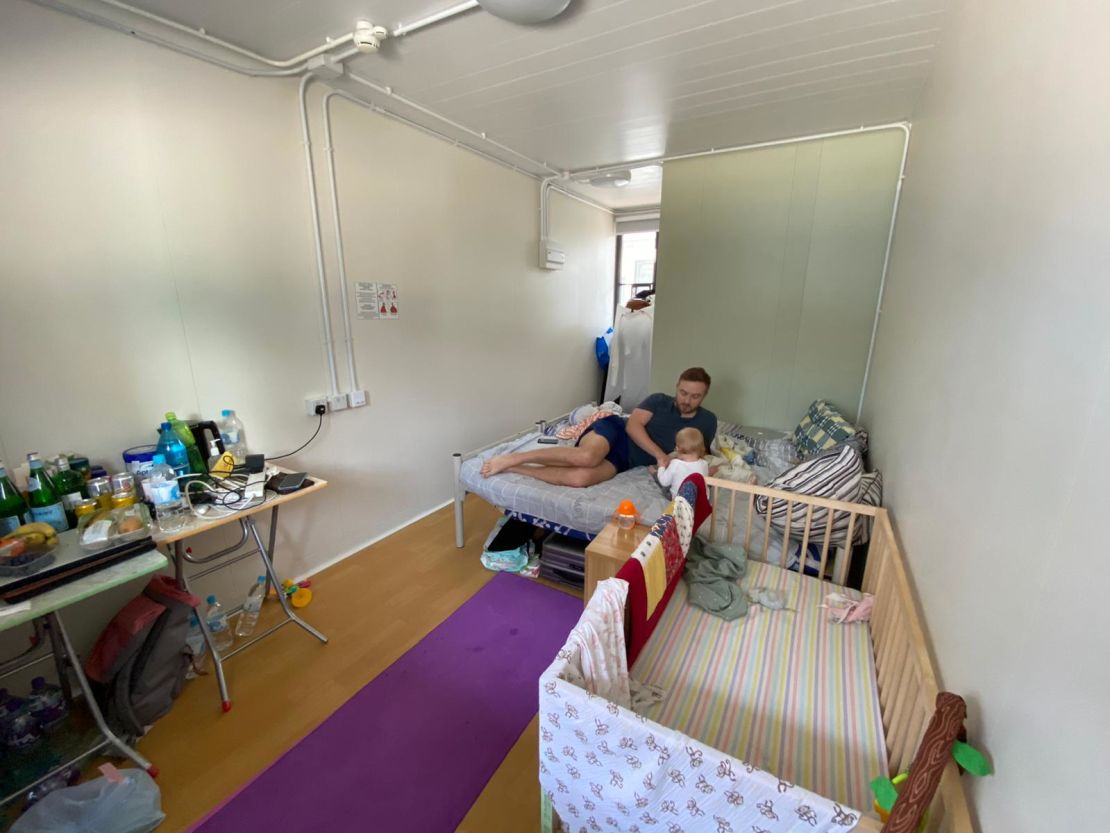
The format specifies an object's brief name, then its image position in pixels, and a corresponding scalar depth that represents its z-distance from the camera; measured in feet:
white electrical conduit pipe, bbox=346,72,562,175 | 7.06
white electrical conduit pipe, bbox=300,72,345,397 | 6.91
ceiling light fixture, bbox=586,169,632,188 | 11.60
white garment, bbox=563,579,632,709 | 3.32
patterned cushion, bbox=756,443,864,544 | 5.77
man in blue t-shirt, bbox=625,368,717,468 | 8.31
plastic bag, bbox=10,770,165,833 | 3.99
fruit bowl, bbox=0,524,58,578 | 3.91
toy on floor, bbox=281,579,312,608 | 7.32
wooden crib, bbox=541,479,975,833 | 2.79
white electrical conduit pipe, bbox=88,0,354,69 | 5.14
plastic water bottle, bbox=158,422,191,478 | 5.70
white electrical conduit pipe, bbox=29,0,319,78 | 4.81
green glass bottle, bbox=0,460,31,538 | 4.42
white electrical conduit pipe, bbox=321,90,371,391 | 7.25
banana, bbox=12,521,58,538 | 4.20
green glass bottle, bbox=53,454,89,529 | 4.86
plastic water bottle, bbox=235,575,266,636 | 6.76
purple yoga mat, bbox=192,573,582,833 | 4.40
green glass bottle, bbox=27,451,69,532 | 4.59
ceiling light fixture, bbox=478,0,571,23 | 4.72
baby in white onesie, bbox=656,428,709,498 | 7.27
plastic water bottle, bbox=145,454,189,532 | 5.05
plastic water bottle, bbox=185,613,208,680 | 5.93
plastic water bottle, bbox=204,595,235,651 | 6.44
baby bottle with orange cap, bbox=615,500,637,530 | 6.10
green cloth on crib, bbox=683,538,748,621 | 5.05
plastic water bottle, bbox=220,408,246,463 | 6.58
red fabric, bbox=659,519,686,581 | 4.65
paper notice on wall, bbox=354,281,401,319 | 8.18
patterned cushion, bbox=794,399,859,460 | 7.54
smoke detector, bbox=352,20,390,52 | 5.50
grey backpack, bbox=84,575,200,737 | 4.96
